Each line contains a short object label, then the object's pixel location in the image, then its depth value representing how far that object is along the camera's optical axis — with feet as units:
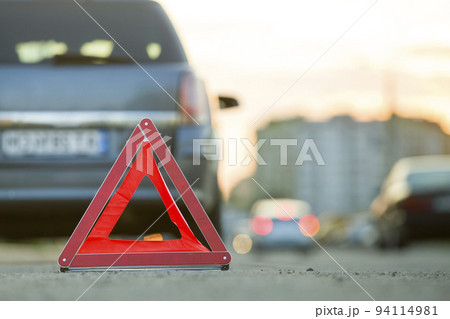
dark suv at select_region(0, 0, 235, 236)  17.07
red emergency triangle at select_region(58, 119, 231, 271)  14.73
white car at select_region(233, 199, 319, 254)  74.13
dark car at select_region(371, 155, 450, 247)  44.24
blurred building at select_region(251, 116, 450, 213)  406.82
